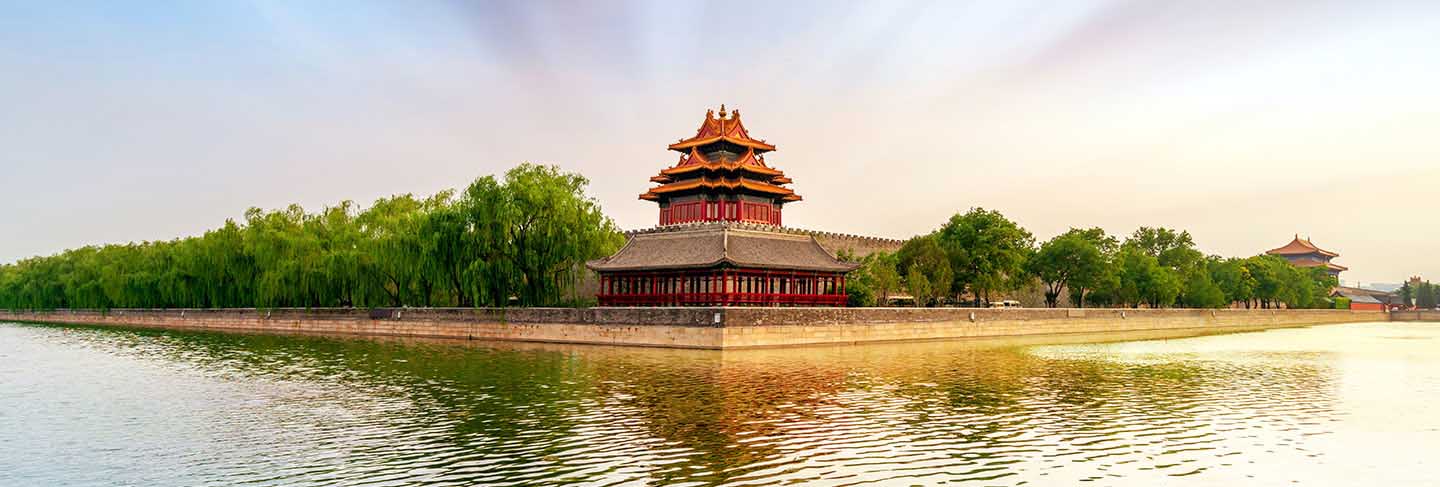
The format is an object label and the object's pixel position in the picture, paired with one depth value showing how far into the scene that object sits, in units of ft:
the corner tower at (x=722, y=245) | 127.34
